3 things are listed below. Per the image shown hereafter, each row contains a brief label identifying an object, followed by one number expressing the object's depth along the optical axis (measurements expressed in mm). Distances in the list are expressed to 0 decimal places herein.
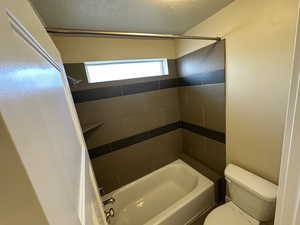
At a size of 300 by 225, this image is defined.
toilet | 1149
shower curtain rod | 752
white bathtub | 1474
